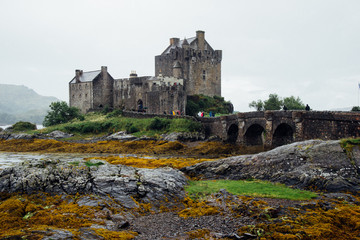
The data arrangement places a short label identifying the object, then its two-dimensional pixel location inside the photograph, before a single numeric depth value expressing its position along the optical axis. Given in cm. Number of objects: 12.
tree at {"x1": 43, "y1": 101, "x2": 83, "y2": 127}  7469
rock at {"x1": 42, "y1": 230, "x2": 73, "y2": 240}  1252
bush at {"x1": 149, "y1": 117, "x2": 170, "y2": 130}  5647
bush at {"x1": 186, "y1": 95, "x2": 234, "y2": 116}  6867
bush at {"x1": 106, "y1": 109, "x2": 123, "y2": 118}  6912
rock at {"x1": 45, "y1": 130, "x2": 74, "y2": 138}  6183
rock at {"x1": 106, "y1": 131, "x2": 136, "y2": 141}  5364
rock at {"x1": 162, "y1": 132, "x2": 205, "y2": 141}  5193
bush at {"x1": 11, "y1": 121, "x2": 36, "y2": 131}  7206
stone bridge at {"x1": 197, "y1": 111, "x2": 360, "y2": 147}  3106
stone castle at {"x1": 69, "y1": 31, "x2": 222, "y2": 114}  6906
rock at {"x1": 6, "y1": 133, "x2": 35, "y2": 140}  5931
